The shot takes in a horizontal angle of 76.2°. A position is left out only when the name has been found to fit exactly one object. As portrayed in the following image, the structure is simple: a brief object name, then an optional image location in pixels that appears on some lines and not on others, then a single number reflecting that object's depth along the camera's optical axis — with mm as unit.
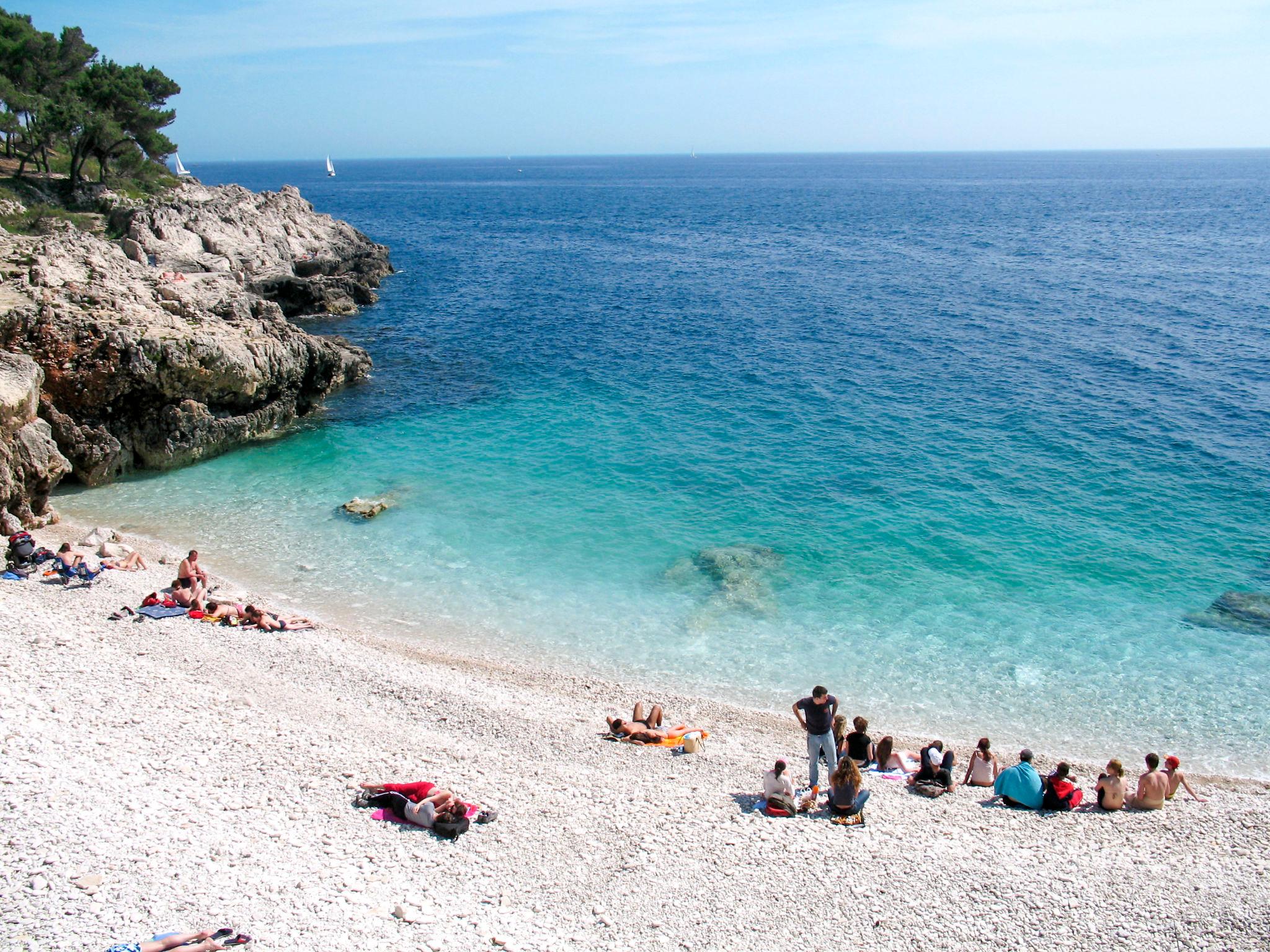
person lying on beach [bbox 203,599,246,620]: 21359
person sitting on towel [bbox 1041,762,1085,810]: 15344
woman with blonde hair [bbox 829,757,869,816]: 14586
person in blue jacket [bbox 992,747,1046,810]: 15375
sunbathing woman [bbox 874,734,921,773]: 16531
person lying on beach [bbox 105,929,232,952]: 10102
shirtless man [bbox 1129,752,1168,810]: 15336
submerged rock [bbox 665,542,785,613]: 23984
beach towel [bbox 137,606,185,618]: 20859
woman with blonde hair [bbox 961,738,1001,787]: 16250
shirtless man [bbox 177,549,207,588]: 22203
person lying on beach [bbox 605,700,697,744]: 17500
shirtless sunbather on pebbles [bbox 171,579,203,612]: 21469
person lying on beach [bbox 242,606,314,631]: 21172
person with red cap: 15836
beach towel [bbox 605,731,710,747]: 17453
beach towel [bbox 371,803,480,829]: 13633
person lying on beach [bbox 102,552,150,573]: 23641
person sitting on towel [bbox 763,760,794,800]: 14750
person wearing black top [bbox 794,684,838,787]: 15039
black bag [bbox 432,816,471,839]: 13258
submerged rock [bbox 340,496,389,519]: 28531
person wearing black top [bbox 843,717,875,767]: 16484
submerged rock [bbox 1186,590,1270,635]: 22359
